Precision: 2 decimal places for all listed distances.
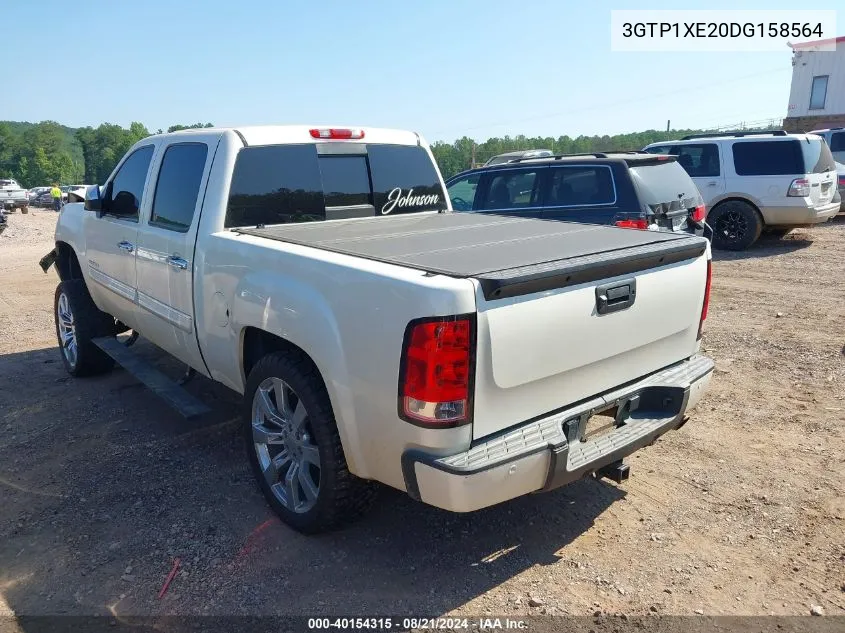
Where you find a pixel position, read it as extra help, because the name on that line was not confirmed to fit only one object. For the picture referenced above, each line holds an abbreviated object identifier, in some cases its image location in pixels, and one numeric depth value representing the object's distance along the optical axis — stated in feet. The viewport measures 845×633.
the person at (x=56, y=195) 128.78
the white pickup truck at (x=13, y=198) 101.24
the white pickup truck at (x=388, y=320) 8.07
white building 94.27
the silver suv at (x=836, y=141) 57.06
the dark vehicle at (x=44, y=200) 144.87
